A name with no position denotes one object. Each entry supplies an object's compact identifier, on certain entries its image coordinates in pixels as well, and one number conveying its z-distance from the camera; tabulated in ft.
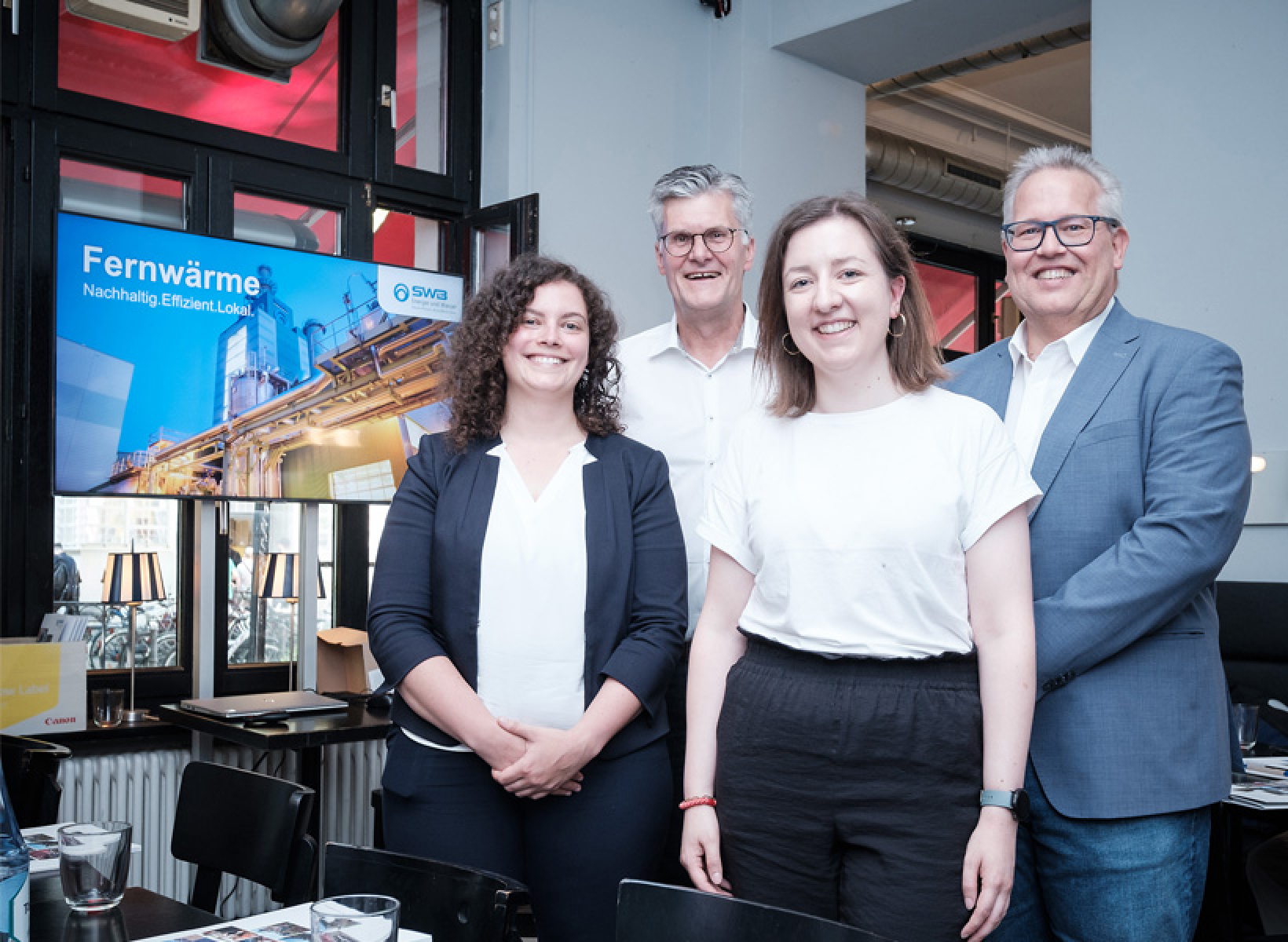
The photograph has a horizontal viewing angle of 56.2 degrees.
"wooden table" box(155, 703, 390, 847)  10.71
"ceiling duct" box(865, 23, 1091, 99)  17.60
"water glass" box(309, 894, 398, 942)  3.85
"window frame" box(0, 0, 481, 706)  12.06
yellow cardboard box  10.95
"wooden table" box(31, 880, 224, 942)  5.09
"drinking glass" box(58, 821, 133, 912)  5.18
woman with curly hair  6.35
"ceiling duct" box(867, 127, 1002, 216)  22.82
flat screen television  11.46
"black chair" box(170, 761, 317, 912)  6.21
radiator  11.67
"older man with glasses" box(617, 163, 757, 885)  7.55
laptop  11.28
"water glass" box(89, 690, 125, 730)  11.96
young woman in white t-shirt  4.86
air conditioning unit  12.09
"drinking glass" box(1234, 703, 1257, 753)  10.32
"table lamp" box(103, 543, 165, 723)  12.05
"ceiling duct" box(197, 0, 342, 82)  12.98
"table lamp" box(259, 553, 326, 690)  13.16
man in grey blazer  5.30
